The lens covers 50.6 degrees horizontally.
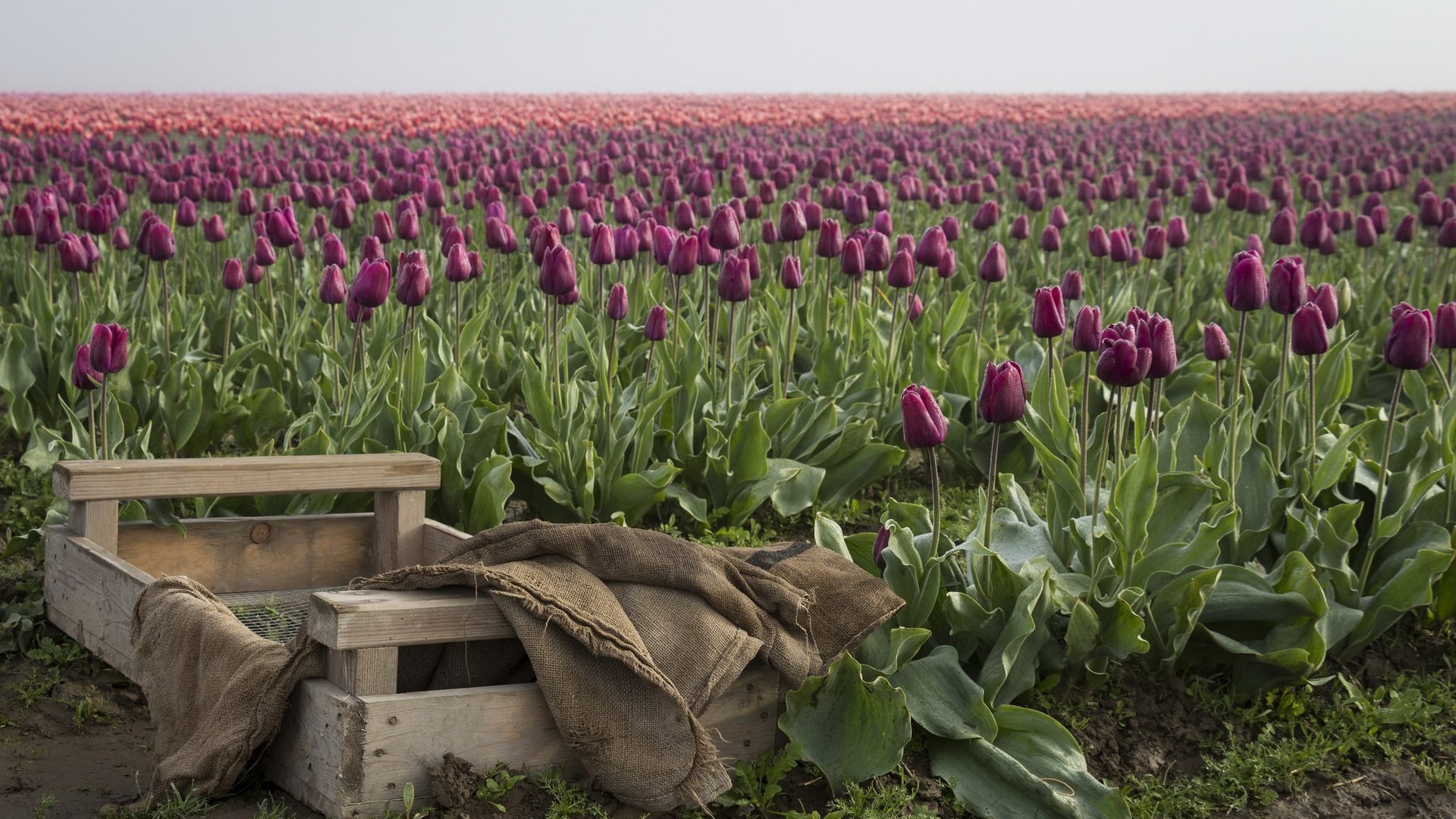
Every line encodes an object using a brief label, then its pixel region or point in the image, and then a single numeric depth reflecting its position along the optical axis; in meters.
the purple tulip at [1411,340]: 4.05
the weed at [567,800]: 3.14
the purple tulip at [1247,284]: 4.20
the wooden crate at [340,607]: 3.03
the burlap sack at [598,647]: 3.13
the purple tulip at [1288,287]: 4.25
